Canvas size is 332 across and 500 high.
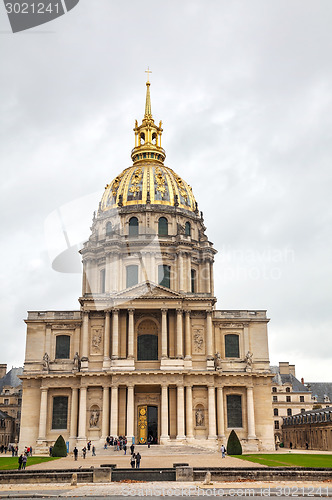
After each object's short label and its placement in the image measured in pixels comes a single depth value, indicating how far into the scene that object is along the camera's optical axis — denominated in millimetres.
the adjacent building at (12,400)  93000
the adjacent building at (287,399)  100625
